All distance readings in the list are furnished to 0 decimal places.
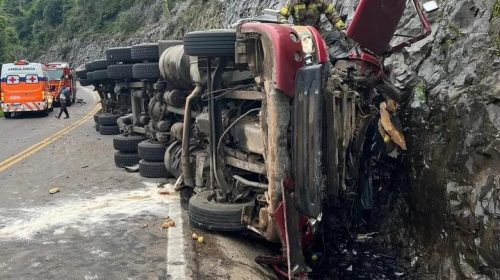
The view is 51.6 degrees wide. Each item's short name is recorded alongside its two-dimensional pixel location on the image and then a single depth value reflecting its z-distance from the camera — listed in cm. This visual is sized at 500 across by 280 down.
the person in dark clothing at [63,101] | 1966
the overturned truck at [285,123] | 397
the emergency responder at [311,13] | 655
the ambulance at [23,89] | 2114
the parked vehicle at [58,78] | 2658
